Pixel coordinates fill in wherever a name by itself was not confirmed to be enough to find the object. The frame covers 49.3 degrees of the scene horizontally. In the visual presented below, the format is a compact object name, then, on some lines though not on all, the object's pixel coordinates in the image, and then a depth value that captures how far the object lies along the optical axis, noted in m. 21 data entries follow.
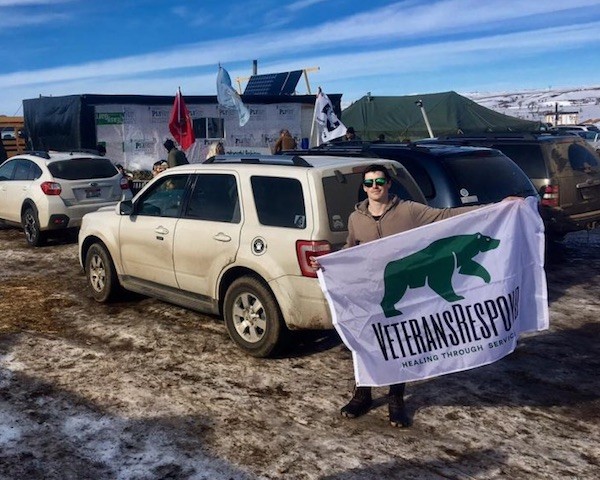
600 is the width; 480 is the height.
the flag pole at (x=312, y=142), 22.11
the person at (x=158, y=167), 13.91
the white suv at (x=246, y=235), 5.74
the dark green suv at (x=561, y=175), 9.83
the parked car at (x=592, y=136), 30.23
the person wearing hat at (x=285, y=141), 15.64
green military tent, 28.28
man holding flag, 4.86
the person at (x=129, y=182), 13.31
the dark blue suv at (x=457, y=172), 7.91
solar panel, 25.02
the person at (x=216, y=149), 13.51
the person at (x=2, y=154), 20.85
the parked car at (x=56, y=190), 11.87
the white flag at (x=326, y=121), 18.27
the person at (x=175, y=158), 12.96
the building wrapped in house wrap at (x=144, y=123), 19.31
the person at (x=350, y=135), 17.44
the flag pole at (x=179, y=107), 17.06
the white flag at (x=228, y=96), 19.25
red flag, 17.19
